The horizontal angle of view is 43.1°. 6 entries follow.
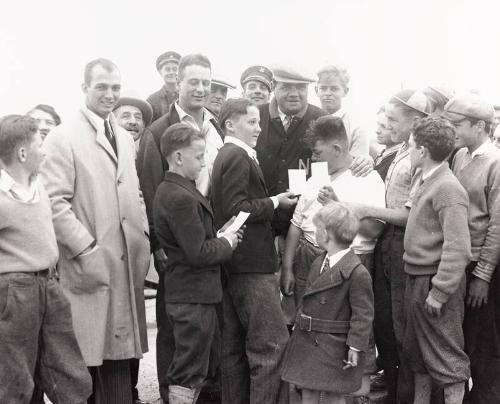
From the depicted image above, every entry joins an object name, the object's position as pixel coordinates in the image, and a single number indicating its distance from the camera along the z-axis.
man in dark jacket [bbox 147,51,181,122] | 6.97
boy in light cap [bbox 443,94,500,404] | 4.07
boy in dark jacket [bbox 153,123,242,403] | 3.83
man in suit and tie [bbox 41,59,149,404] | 3.94
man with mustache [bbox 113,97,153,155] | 5.95
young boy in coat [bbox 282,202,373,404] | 3.63
